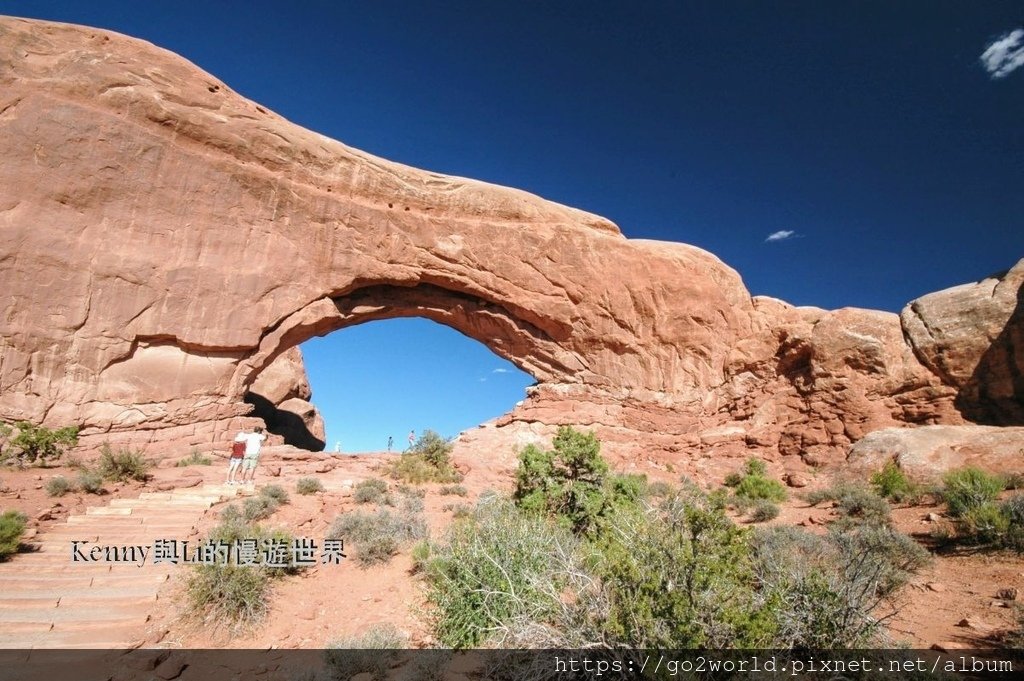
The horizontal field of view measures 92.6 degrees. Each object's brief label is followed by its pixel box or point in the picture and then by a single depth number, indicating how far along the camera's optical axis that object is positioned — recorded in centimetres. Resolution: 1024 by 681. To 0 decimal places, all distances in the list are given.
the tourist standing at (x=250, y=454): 1118
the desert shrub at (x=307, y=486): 1041
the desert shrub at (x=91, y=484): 946
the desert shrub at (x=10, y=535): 645
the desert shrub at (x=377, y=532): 719
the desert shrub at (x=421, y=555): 648
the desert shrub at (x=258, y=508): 838
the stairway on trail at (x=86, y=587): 529
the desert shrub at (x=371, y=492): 1007
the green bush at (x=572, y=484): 820
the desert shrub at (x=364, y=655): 447
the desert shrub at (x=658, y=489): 1332
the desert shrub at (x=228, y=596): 545
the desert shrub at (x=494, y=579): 432
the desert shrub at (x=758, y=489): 1273
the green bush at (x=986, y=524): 634
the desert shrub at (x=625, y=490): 862
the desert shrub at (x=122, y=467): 1039
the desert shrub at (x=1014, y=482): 909
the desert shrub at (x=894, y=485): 999
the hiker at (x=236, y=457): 1088
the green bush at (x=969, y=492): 750
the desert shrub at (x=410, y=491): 1099
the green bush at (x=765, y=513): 1012
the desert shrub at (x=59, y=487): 905
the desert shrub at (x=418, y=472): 1295
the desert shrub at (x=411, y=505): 928
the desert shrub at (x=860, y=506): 837
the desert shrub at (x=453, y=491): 1177
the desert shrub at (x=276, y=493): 937
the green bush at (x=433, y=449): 1453
